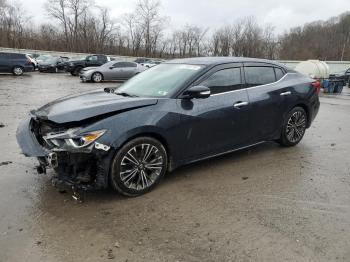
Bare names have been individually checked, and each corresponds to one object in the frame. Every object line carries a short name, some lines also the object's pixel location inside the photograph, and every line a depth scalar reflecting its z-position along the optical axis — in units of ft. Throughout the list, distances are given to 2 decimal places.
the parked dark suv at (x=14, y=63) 83.15
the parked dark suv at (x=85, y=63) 93.86
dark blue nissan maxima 13.71
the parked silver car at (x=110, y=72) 73.26
